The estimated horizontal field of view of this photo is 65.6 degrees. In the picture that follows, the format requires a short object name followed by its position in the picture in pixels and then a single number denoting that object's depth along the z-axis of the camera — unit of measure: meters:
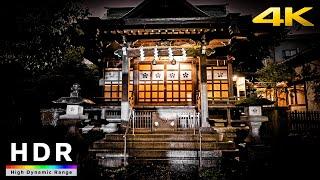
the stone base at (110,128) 15.41
